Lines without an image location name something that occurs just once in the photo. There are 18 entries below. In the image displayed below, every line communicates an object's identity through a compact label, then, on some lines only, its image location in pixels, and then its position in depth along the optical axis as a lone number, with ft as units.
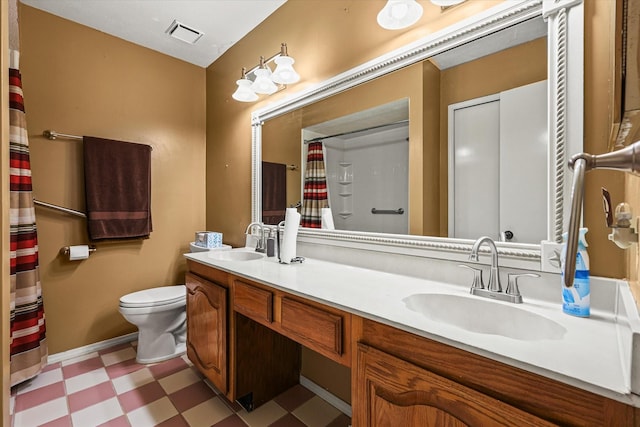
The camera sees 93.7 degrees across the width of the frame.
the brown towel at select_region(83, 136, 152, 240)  7.18
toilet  6.51
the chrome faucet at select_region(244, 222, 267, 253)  6.66
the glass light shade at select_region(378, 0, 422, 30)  4.08
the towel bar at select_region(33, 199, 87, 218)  6.60
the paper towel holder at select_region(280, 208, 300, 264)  5.31
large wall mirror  3.23
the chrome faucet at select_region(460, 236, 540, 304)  3.15
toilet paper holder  6.94
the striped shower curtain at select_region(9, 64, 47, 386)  5.76
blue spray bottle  2.76
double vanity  1.88
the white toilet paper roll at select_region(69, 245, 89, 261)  6.92
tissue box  7.89
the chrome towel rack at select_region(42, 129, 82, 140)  6.72
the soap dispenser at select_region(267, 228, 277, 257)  6.00
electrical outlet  3.15
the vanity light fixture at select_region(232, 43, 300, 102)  5.85
